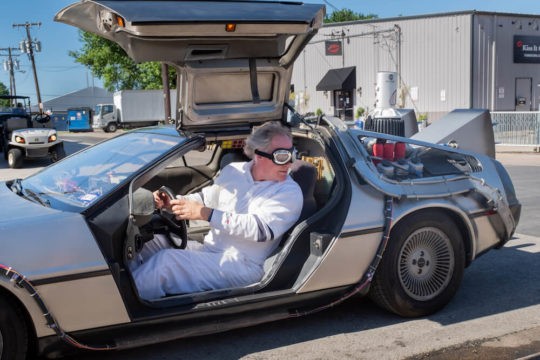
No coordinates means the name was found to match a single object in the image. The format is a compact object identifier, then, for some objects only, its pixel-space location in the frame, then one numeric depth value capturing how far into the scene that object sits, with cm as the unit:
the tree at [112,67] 5250
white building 3133
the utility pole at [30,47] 5312
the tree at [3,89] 12542
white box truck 4366
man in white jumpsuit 365
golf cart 1706
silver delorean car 317
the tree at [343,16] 6597
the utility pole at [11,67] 7362
